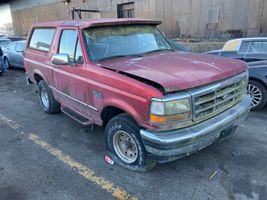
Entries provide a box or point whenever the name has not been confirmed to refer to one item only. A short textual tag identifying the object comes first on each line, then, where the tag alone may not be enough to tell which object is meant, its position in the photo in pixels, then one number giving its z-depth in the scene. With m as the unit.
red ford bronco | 2.72
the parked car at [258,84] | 5.08
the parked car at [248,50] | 5.86
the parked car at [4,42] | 13.19
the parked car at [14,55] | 10.73
